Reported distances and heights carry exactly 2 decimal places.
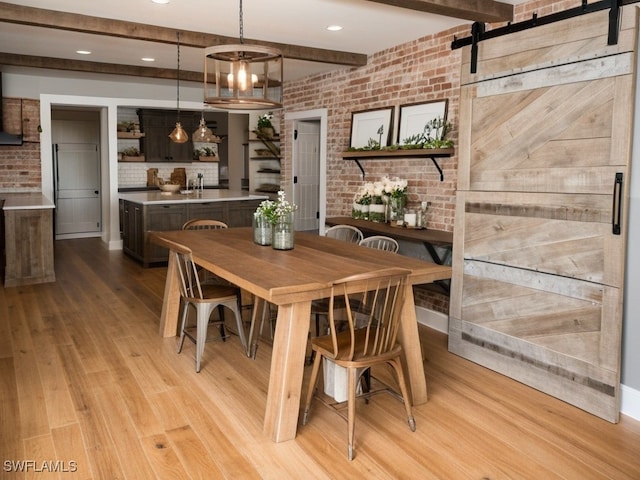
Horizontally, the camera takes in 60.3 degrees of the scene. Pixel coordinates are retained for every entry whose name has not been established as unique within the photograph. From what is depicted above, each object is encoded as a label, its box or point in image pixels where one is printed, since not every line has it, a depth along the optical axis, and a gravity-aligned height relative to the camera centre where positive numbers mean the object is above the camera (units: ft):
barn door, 10.27 -0.39
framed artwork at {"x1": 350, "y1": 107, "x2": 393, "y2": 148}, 18.35 +2.08
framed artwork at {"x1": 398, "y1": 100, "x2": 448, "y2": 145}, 16.22 +2.20
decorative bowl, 27.48 -0.19
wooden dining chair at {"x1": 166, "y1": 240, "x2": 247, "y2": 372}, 12.25 -2.58
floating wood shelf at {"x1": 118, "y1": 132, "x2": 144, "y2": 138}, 31.01 +2.77
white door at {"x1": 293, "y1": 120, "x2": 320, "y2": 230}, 26.61 +0.69
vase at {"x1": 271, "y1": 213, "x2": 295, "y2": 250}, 12.46 -1.05
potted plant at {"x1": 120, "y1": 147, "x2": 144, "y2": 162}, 31.45 +1.64
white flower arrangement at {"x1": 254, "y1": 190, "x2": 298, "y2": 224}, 12.35 -0.54
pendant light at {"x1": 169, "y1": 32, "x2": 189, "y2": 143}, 20.68 +1.85
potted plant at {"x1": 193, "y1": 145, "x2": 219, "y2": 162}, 34.24 +1.90
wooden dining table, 9.18 -1.60
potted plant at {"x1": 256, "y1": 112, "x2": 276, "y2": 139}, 31.19 +3.31
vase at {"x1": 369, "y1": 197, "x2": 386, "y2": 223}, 17.76 -0.75
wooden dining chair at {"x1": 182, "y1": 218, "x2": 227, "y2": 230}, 16.66 -1.16
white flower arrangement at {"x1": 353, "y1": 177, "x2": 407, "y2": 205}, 17.21 -0.09
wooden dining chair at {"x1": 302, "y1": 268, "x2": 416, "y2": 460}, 8.87 -2.72
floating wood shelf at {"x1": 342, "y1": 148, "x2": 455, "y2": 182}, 15.56 +1.03
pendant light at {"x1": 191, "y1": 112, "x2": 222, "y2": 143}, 19.49 +1.81
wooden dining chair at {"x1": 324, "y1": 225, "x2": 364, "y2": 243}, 16.51 -1.43
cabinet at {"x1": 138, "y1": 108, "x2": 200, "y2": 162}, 31.83 +2.94
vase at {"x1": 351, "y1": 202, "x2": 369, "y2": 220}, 18.30 -0.80
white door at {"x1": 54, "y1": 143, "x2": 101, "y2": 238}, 31.65 -0.23
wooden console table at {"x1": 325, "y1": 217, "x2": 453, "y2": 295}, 14.65 -1.34
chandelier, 10.36 +2.09
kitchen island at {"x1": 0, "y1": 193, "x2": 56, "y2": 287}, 19.80 -2.20
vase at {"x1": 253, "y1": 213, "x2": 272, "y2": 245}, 13.03 -1.05
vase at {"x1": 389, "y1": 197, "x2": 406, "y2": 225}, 17.07 -0.67
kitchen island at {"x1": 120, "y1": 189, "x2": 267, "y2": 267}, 23.89 -1.27
